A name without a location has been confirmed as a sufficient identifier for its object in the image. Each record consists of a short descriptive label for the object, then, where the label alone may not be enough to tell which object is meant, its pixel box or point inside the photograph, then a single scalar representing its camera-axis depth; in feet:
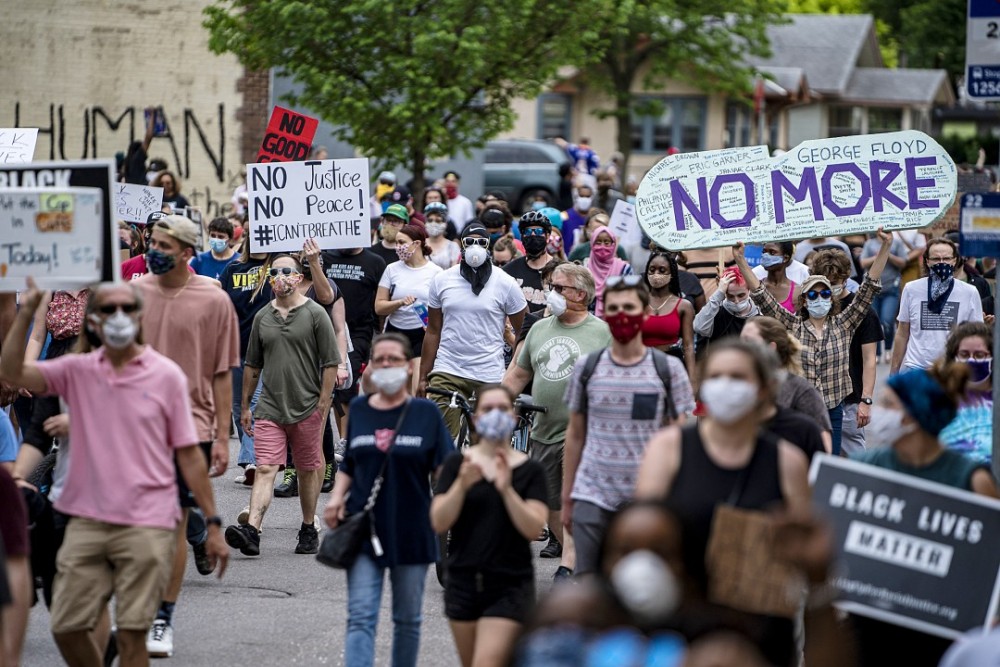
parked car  249.55
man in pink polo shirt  41.83
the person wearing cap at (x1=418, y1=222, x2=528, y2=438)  71.26
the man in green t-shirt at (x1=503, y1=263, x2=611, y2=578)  59.06
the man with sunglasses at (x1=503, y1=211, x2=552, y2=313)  81.71
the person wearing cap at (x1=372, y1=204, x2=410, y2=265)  91.76
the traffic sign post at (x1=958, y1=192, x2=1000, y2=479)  46.96
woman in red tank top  69.46
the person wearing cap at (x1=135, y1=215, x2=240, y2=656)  52.34
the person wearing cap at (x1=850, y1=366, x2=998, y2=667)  38.01
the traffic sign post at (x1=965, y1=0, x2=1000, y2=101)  49.37
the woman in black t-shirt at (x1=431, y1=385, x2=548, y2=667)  41.63
